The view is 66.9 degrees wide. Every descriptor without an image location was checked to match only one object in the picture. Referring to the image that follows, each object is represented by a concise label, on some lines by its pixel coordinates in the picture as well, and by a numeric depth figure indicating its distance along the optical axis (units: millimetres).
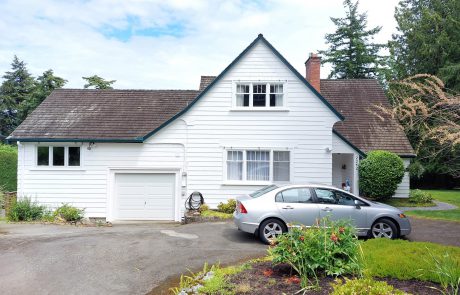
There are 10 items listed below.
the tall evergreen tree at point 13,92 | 48031
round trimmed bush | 15969
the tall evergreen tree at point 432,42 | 30453
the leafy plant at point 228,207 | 14000
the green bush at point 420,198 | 17345
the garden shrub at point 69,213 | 14430
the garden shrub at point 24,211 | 14595
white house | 14695
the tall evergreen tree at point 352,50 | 41688
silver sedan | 9078
